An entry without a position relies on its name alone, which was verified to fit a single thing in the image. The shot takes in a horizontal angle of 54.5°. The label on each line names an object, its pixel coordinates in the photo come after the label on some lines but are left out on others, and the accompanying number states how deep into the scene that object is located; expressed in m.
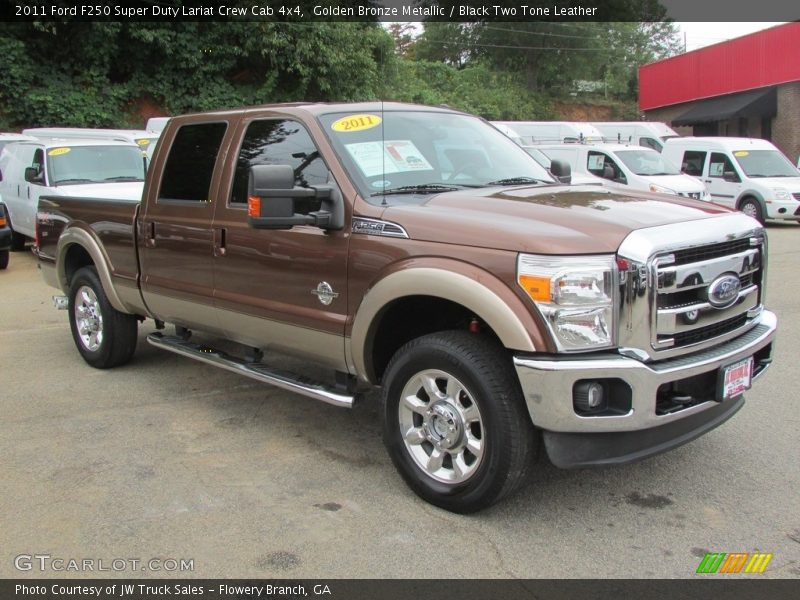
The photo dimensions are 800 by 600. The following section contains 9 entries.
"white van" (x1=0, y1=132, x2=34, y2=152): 15.83
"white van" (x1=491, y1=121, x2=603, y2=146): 23.77
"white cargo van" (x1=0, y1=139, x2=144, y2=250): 11.55
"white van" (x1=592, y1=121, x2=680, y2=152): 25.45
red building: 27.42
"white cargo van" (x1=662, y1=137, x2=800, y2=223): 16.47
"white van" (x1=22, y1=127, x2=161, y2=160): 16.27
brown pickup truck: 3.29
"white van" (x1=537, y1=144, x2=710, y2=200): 16.08
